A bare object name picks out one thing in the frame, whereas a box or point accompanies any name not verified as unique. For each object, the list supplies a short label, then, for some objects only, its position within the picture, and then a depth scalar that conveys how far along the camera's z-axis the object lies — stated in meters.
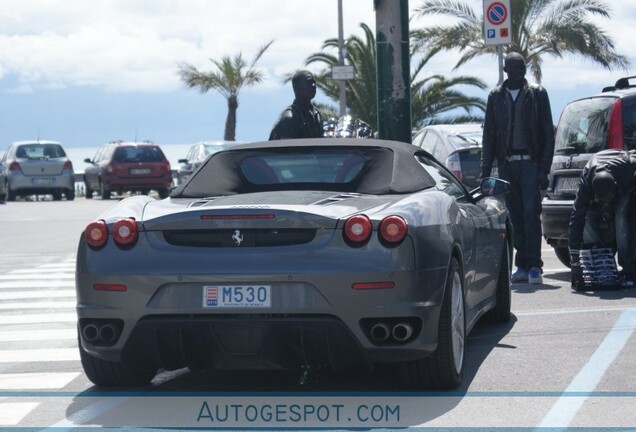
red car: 36.56
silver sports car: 6.23
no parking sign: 17.02
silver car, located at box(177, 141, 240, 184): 34.22
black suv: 11.80
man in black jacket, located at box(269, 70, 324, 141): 10.97
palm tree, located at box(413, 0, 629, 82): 38.38
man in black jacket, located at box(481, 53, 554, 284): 11.56
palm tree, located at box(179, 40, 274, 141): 54.91
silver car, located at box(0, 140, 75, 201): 36.50
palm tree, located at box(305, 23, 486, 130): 40.84
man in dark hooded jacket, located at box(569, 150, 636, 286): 10.73
